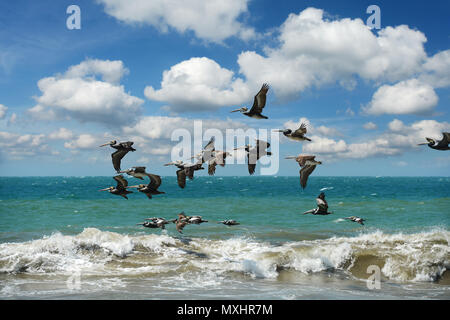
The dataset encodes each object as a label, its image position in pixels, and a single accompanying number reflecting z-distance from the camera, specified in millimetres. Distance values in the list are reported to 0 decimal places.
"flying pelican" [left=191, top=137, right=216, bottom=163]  12850
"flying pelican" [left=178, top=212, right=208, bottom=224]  14445
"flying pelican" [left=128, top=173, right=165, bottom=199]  12430
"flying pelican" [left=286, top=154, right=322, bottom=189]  12220
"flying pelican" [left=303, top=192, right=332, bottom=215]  12616
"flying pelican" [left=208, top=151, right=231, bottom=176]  12013
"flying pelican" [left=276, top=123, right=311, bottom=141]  12523
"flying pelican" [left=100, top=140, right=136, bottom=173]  12422
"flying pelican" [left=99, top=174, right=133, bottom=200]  12398
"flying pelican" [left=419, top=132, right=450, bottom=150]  11672
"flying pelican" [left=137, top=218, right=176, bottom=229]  14884
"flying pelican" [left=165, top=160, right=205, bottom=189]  12258
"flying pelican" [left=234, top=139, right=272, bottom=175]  11977
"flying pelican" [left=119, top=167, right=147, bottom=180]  11801
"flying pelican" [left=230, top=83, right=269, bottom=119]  12906
